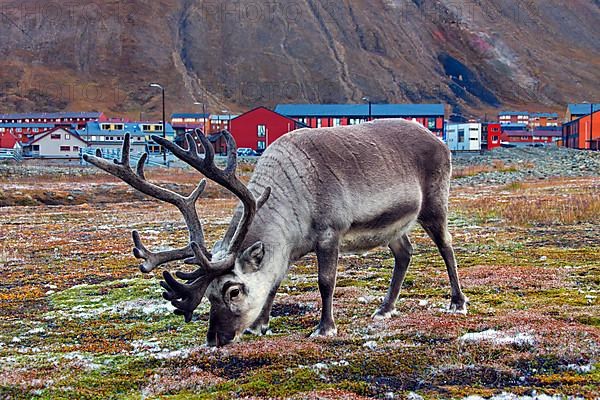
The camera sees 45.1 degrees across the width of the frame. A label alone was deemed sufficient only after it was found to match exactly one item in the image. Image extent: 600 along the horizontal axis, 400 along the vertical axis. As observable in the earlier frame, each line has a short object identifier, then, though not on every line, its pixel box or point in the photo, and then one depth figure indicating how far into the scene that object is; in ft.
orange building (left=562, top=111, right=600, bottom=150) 414.21
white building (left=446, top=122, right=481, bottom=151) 425.69
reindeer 30.76
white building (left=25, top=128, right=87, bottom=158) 411.13
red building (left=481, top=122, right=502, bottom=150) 469.98
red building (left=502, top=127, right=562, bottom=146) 640.58
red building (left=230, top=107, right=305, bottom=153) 418.92
